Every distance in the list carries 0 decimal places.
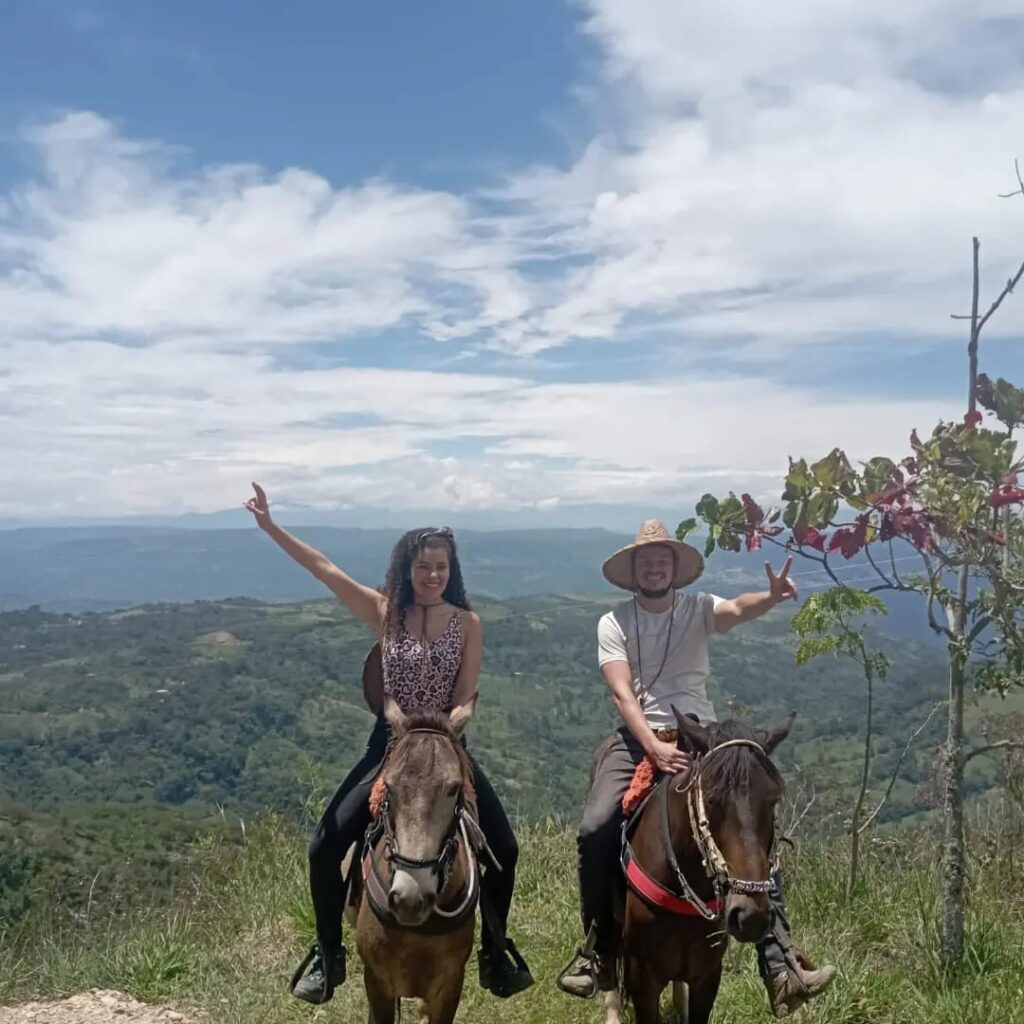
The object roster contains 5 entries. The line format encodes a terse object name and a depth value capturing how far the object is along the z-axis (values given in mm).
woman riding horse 4801
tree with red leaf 3869
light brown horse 3656
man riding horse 4871
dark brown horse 3637
